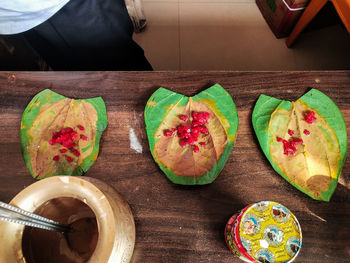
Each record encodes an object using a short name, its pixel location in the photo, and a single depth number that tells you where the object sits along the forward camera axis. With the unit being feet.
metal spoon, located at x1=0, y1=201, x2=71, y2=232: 1.30
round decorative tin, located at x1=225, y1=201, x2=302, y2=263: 1.67
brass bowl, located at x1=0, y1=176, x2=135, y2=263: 1.48
